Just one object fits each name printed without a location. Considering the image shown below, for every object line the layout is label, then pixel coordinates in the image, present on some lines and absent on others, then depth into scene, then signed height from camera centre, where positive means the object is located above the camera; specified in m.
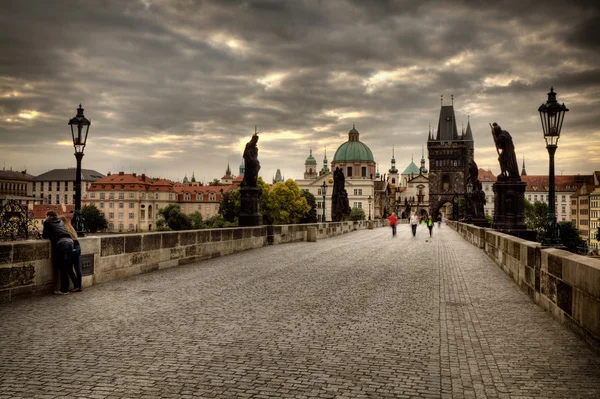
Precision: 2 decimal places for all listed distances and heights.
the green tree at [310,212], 109.28 -0.15
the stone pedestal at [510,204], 19.48 +0.30
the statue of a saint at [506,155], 19.39 +1.99
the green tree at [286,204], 97.06 +1.25
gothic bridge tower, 133.88 +11.45
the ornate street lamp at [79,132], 13.55 +1.89
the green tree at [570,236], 70.94 -3.02
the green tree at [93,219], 118.88 -1.94
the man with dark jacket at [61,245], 8.74 -0.55
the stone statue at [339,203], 41.25 +0.65
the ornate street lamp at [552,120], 12.22 +2.04
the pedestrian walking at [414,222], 33.17 -0.61
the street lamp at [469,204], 39.44 +0.65
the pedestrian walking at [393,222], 33.36 -0.63
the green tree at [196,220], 102.64 -1.86
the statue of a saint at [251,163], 21.36 +1.84
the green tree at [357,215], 119.62 -0.73
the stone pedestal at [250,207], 21.31 +0.15
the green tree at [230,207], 93.41 +0.63
